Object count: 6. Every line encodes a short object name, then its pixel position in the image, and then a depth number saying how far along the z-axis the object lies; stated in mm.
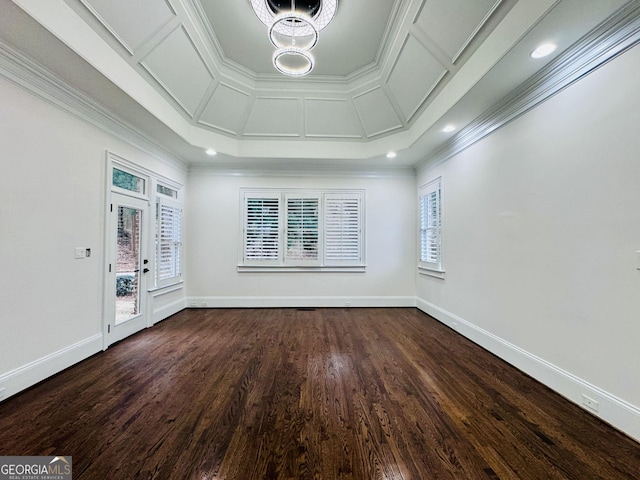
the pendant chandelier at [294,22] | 2699
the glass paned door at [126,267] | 3406
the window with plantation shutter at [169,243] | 4497
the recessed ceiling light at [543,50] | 2209
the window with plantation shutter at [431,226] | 4613
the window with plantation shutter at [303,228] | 5449
